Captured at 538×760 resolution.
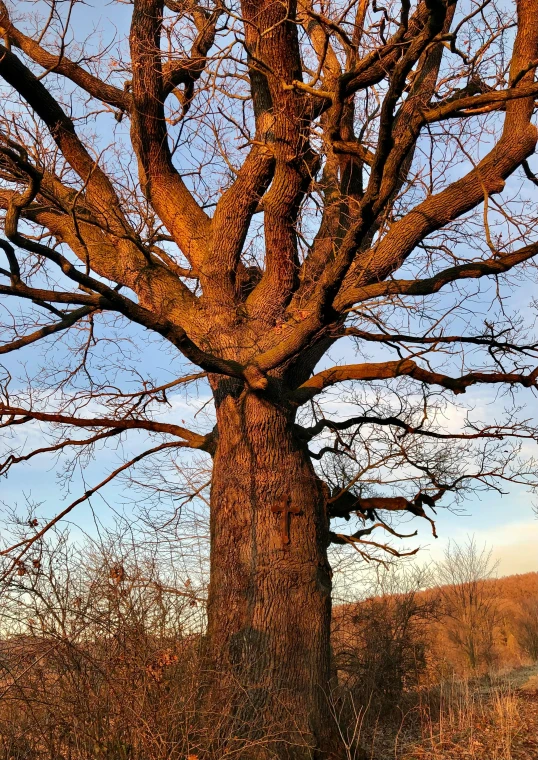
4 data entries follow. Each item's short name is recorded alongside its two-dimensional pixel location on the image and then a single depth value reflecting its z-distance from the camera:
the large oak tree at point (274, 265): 5.38
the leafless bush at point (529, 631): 22.20
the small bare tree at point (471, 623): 19.19
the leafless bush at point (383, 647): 9.05
